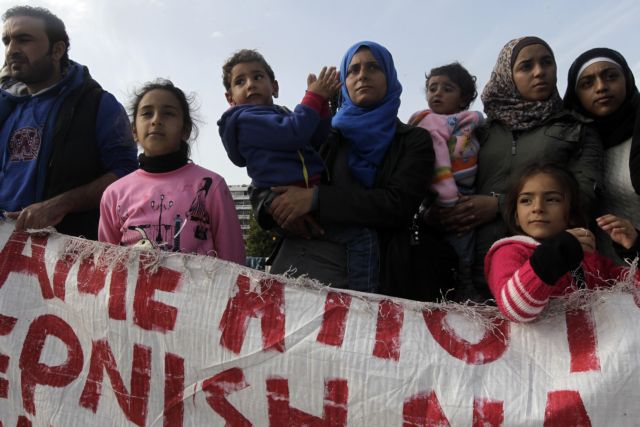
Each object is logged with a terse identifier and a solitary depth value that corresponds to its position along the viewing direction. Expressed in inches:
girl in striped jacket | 58.2
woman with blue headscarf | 86.6
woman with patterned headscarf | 92.4
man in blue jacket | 108.8
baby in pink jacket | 94.3
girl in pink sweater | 91.7
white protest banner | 63.4
